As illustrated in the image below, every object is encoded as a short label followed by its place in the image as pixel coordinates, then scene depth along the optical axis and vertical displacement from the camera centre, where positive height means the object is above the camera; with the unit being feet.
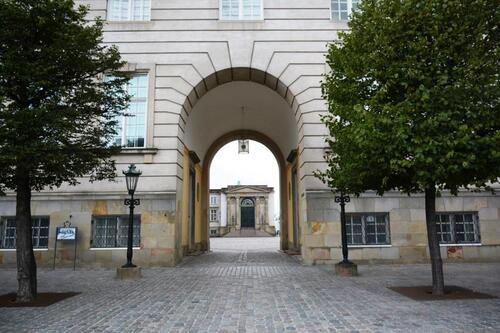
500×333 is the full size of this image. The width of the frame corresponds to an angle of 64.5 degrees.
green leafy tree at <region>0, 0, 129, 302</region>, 24.64 +9.05
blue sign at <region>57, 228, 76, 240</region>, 43.17 -0.27
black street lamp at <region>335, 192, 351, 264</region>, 38.65 +0.72
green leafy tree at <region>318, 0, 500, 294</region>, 23.66 +8.19
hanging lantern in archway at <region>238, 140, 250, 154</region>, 82.07 +17.01
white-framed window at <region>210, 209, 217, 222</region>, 213.32 +7.69
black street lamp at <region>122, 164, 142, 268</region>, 38.19 +4.33
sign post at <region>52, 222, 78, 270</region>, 43.11 -0.37
